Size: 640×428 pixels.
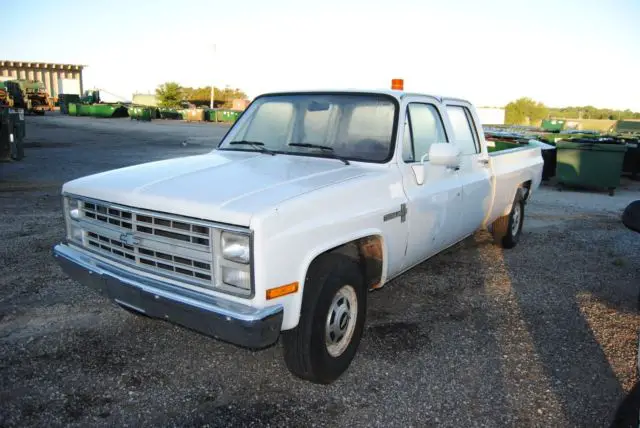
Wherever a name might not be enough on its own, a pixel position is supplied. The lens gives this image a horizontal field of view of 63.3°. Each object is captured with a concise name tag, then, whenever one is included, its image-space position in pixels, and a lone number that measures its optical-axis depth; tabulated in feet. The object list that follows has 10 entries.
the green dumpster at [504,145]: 32.23
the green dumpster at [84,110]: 161.68
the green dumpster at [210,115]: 171.01
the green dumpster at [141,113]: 155.63
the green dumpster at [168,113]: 173.68
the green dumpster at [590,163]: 37.83
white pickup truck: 9.20
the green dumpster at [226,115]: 166.71
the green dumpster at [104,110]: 159.33
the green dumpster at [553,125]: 90.68
